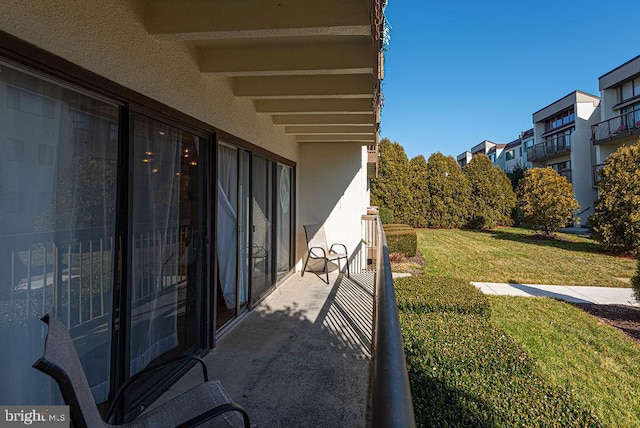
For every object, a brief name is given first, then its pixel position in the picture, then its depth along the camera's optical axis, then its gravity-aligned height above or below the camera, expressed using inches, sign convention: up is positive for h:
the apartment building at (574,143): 746.8 +183.4
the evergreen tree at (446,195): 676.1 +52.9
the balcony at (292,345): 37.3 -45.5
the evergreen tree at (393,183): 652.7 +76.0
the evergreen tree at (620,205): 379.9 +18.2
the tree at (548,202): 506.3 +29.2
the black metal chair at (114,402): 38.5 -25.6
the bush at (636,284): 191.2 -36.1
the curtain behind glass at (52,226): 55.7 -0.3
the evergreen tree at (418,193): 674.8 +57.1
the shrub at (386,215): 581.0 +12.0
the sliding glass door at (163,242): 85.3 -5.4
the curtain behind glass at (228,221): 137.6 +0.8
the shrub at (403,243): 366.3 -22.9
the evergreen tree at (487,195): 674.2 +52.7
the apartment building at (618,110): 612.4 +212.0
